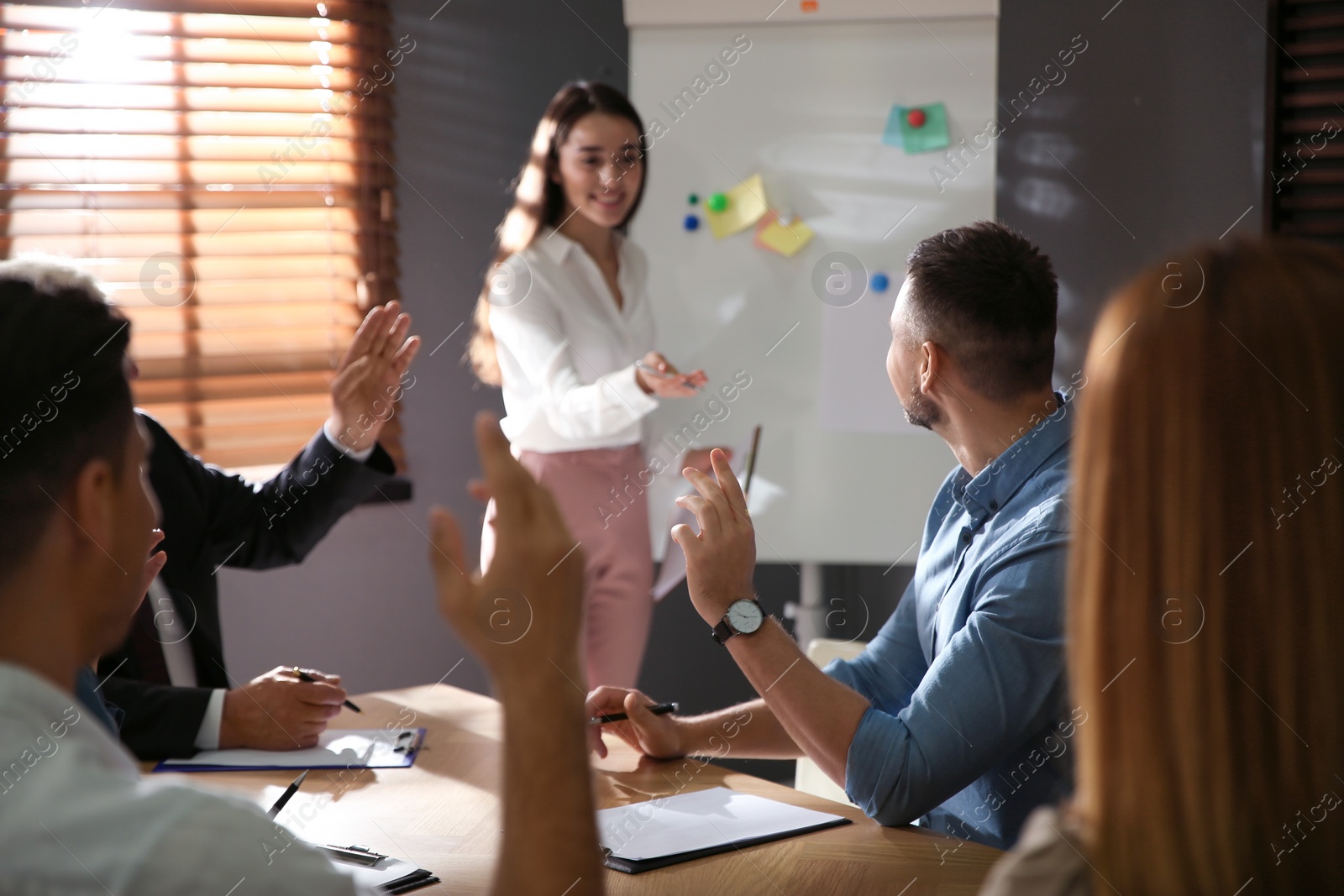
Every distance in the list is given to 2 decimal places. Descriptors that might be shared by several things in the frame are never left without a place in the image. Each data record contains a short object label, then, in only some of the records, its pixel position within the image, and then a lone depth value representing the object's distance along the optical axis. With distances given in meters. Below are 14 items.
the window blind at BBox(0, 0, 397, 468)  2.75
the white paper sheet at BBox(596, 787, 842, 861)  1.24
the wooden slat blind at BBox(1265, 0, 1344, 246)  2.60
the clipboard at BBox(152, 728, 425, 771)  1.50
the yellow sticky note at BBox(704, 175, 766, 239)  2.93
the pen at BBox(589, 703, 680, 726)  1.58
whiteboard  2.83
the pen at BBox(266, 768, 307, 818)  1.32
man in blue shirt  1.35
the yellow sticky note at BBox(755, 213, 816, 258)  2.92
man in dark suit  1.56
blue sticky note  2.83
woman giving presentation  2.70
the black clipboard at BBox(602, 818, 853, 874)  1.19
